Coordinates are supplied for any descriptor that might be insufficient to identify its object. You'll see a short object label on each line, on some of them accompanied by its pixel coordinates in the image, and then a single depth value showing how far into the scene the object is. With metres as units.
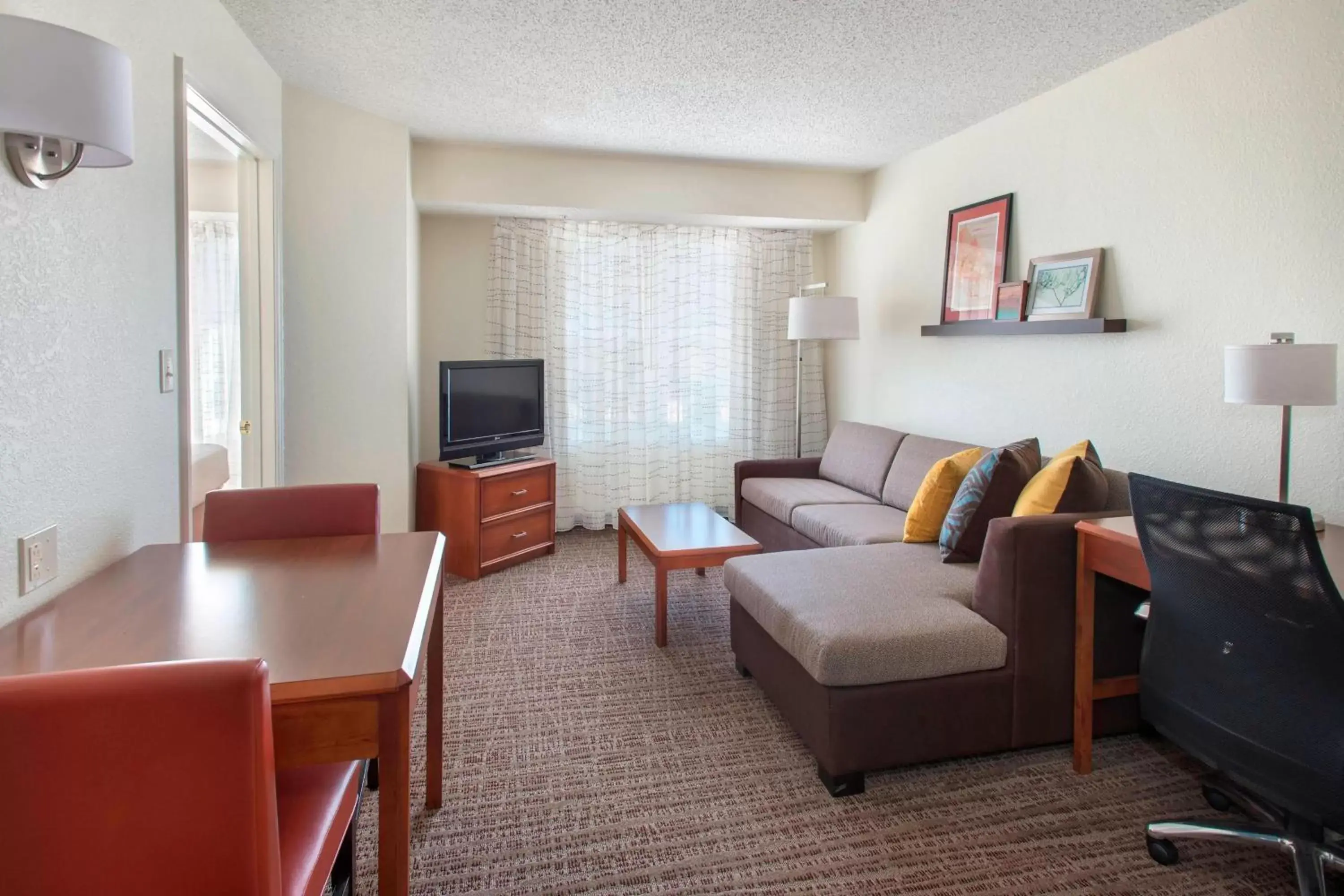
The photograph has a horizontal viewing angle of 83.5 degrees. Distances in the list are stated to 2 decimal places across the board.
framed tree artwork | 3.20
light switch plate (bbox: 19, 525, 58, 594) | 1.42
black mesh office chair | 1.42
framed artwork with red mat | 3.78
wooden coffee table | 3.16
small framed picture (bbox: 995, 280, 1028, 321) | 3.56
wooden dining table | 1.12
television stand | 4.09
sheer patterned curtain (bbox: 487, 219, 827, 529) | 5.09
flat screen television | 4.19
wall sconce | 1.24
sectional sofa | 2.08
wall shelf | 3.05
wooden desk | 2.12
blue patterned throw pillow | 2.76
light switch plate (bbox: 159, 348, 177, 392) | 2.05
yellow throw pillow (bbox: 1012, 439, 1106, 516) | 2.53
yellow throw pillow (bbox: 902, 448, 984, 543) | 3.11
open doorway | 3.27
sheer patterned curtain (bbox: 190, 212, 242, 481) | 3.27
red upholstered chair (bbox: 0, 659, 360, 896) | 0.82
